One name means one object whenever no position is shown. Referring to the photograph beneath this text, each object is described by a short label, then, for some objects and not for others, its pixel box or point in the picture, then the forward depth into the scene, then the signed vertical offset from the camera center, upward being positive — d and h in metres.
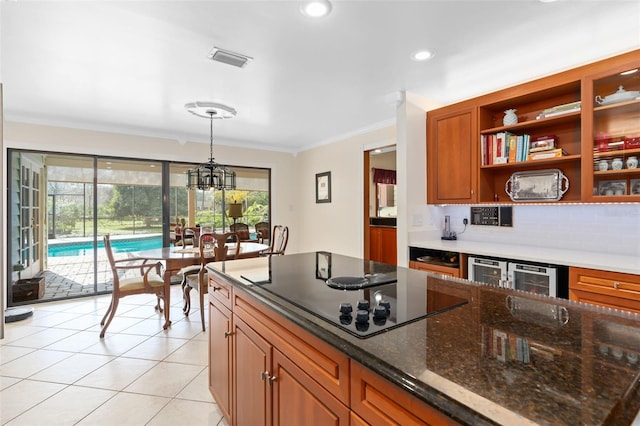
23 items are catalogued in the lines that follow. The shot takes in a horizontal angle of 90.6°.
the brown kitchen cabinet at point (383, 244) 5.21 -0.51
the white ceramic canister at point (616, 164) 2.29 +0.36
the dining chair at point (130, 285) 3.08 -0.72
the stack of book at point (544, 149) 2.64 +0.55
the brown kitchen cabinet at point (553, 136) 2.30 +0.66
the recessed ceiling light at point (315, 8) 1.82 +1.22
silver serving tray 2.71 +0.25
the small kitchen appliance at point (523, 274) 2.23 -0.47
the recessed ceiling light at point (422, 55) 2.44 +1.25
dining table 3.20 -0.44
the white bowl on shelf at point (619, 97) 2.26 +0.85
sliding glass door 4.07 +0.02
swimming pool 4.36 -0.44
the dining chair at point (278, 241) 4.14 -0.36
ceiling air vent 2.37 +1.22
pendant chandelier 3.53 +0.53
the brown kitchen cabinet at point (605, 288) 1.92 -0.48
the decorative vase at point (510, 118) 2.93 +0.89
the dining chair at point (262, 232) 5.64 -0.31
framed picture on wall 5.32 +0.46
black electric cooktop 0.96 -0.32
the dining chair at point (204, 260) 3.28 -0.48
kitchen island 0.58 -0.33
